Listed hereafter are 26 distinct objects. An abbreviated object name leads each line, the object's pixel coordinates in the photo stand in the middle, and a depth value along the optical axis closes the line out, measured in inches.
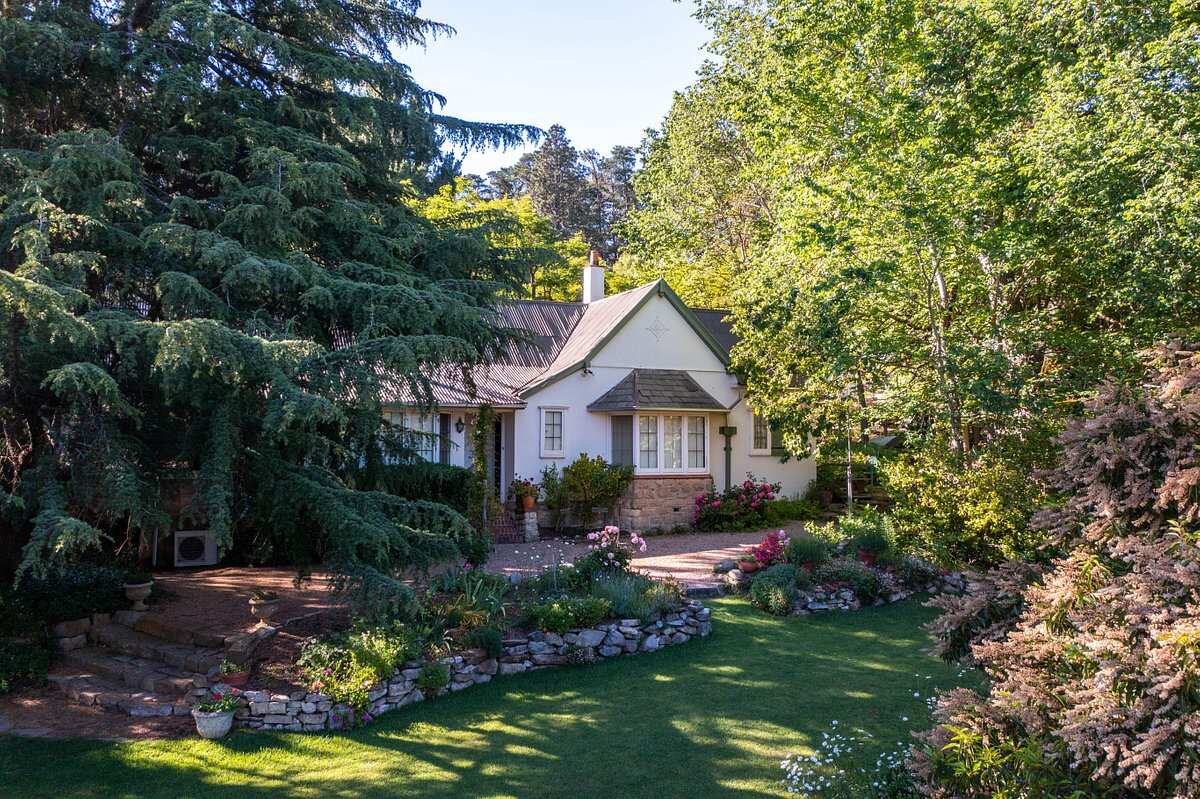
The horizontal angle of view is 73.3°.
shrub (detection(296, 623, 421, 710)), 309.3
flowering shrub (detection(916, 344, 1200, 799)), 154.4
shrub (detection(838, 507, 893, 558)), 523.5
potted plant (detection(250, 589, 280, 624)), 396.0
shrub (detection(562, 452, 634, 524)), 710.5
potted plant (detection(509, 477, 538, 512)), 687.7
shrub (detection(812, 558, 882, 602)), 479.8
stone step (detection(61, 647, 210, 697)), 328.2
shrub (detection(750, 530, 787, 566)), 516.4
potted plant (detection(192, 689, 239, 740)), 289.3
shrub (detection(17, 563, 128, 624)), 390.3
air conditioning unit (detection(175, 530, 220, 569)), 535.5
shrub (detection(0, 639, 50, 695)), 338.3
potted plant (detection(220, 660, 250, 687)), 314.3
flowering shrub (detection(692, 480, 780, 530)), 758.5
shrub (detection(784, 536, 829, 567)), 509.4
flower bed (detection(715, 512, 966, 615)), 466.9
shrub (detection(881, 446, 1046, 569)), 448.8
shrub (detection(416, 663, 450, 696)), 328.2
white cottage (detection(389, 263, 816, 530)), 729.0
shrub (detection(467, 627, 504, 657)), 355.6
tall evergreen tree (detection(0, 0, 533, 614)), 281.7
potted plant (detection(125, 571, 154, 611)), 414.6
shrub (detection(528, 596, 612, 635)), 378.3
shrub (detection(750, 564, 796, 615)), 455.2
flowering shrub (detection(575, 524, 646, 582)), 450.3
